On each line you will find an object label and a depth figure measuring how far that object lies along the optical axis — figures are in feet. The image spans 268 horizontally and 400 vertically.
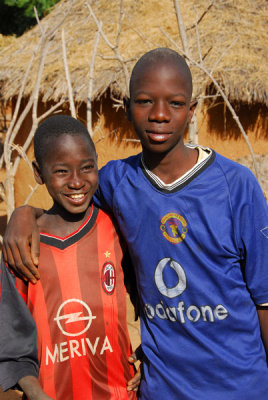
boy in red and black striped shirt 4.40
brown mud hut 18.25
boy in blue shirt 4.17
